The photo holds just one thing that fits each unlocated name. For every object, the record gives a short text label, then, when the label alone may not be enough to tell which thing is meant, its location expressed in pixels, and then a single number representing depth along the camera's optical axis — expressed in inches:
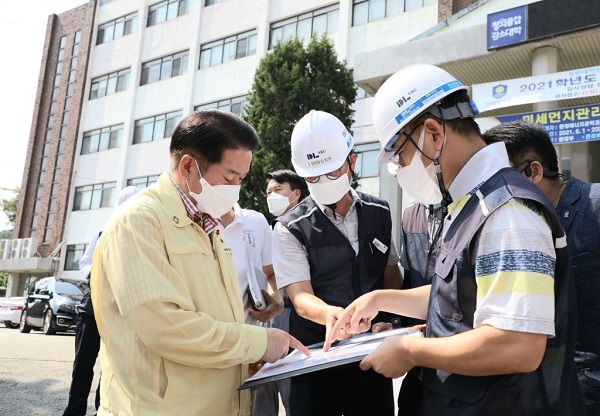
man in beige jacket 62.2
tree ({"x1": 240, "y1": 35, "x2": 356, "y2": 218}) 552.7
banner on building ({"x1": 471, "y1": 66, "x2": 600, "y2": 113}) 378.3
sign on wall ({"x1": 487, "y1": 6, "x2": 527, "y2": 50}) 393.1
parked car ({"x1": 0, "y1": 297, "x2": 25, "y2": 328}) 667.4
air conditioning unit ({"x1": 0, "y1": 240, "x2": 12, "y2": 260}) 1208.8
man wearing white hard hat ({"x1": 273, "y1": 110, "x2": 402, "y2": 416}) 92.0
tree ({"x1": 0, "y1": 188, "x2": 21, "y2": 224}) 1588.2
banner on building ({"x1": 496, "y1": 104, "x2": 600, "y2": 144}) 381.1
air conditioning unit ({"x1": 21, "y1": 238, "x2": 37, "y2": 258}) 1148.5
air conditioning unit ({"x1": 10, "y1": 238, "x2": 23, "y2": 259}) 1178.0
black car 519.8
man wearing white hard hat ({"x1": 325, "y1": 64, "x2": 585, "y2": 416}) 49.5
